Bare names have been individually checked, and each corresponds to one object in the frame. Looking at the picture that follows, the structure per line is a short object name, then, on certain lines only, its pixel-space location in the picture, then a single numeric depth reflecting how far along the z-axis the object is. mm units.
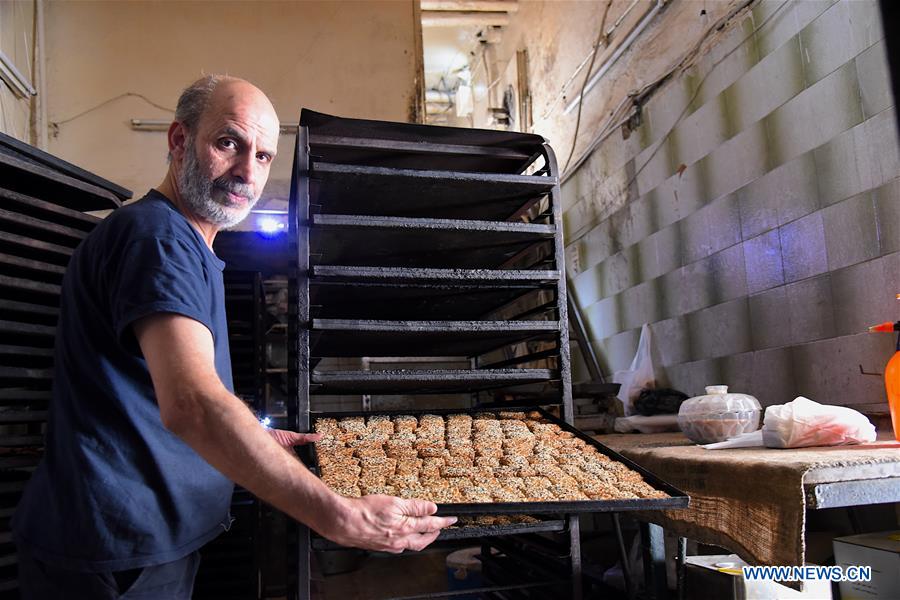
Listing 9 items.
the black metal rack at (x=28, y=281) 2268
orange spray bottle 1935
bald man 1175
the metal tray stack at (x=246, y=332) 4352
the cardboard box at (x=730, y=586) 2082
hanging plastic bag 4256
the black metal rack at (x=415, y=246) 1898
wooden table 1489
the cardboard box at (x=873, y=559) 1951
